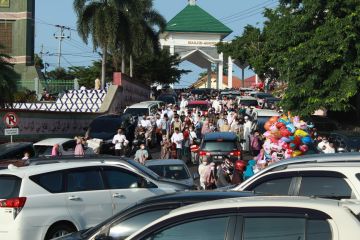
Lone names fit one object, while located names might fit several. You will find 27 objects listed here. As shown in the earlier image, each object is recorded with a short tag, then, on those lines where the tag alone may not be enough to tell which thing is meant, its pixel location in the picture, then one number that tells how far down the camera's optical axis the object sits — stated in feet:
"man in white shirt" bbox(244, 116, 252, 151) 96.43
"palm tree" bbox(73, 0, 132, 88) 165.27
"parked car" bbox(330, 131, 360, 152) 74.69
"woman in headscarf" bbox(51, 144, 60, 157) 71.72
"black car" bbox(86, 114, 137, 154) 97.04
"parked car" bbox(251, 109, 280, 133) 96.12
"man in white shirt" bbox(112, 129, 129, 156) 86.17
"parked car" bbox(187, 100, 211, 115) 131.34
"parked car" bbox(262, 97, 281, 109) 150.92
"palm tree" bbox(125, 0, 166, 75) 189.88
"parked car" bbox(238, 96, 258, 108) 147.06
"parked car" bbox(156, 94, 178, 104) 168.41
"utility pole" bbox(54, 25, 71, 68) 299.79
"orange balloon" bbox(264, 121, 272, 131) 58.80
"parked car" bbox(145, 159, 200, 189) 57.88
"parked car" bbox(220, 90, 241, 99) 191.91
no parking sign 80.41
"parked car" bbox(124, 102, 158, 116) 120.37
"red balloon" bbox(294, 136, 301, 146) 52.70
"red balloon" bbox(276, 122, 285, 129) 56.18
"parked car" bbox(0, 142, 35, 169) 70.44
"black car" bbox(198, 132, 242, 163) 74.90
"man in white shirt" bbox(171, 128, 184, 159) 88.33
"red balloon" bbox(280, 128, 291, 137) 53.16
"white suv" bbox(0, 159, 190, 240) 35.47
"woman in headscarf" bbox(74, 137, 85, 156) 72.27
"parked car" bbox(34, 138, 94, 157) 75.00
